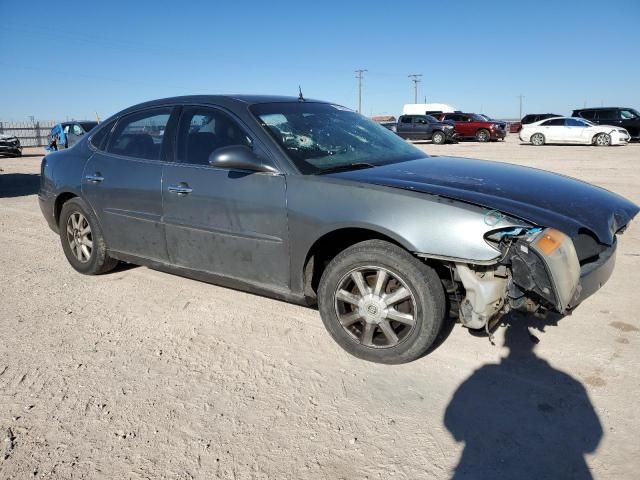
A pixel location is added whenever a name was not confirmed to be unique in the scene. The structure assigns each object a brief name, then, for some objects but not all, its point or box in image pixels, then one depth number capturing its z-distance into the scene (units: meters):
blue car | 18.73
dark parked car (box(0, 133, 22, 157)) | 21.53
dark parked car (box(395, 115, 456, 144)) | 27.58
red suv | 28.16
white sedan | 22.52
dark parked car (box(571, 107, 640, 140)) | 24.50
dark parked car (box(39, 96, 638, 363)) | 2.70
